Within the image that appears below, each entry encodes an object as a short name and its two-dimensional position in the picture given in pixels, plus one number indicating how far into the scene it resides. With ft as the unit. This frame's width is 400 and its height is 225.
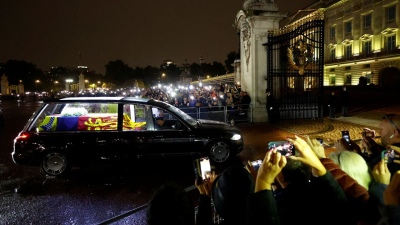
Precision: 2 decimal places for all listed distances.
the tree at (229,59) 318.04
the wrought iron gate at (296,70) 42.45
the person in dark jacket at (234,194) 7.16
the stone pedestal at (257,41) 44.27
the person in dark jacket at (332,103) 49.29
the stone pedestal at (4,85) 213.87
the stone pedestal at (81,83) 275.88
